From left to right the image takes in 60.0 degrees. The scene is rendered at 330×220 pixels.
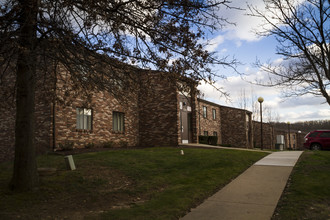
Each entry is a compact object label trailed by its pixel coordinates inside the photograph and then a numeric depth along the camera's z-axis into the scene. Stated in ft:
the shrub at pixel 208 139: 85.38
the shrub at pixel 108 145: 56.96
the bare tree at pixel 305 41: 36.28
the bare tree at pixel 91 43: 23.12
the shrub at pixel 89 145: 53.38
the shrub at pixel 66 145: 48.47
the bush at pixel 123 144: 62.39
